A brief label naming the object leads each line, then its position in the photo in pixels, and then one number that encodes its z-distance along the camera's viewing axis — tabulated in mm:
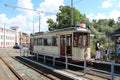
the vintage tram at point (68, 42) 7347
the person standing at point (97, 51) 8478
